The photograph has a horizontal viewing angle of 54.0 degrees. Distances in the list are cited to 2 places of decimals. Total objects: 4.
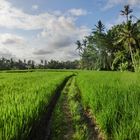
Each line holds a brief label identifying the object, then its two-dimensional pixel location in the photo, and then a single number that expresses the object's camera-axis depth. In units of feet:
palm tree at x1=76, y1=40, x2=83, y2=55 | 140.44
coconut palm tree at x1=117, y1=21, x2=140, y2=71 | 67.46
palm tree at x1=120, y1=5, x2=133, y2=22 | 69.78
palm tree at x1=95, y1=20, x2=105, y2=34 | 107.17
